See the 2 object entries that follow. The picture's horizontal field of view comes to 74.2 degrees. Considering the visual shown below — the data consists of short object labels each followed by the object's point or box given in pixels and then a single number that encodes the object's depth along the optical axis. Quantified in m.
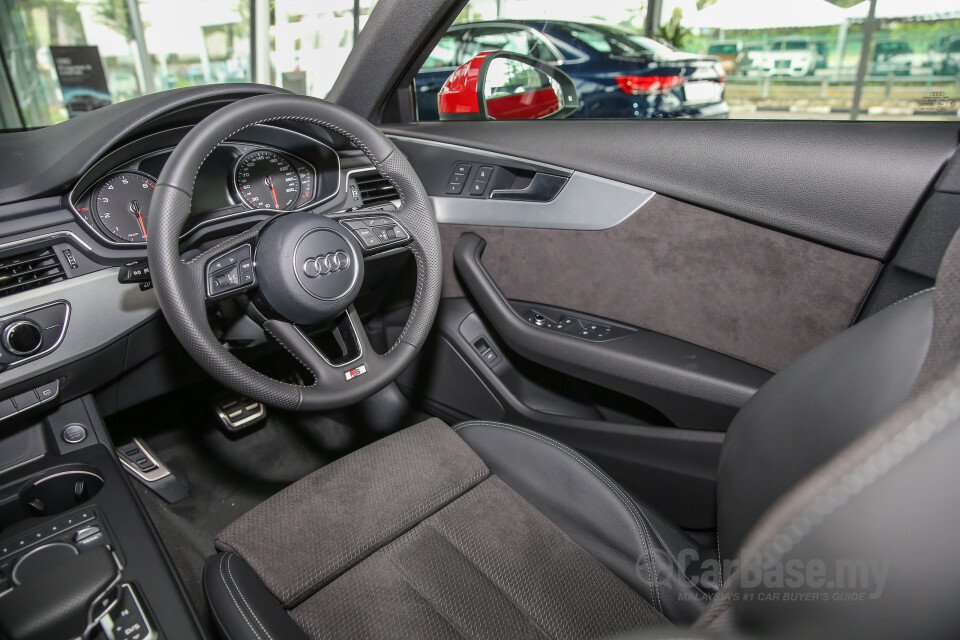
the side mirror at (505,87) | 1.75
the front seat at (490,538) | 0.74
